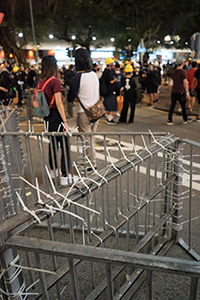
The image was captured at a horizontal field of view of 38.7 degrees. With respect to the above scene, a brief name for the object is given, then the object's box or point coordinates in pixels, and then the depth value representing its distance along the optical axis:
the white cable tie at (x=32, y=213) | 1.53
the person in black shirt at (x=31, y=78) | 15.52
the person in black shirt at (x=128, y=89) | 9.09
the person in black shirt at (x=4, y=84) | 9.14
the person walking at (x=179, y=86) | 8.54
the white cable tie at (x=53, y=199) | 1.65
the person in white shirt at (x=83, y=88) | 4.88
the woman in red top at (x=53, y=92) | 4.62
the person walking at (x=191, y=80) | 10.64
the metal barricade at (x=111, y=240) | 1.33
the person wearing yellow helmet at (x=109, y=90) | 8.83
